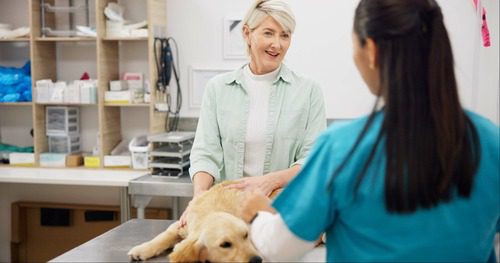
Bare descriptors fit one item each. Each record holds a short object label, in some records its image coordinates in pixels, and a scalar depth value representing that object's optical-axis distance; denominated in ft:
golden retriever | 4.33
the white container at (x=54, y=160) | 11.93
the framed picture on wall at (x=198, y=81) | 12.09
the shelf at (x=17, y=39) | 11.86
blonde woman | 6.39
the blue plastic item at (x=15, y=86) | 12.00
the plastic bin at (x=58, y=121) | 12.26
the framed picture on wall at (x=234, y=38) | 11.88
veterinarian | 3.00
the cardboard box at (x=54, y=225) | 12.59
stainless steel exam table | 5.30
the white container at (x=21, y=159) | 12.05
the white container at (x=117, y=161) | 11.65
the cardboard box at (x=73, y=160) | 11.88
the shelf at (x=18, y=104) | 11.87
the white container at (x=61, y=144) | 12.31
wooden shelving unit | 11.44
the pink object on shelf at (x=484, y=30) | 10.57
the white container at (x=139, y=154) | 11.43
